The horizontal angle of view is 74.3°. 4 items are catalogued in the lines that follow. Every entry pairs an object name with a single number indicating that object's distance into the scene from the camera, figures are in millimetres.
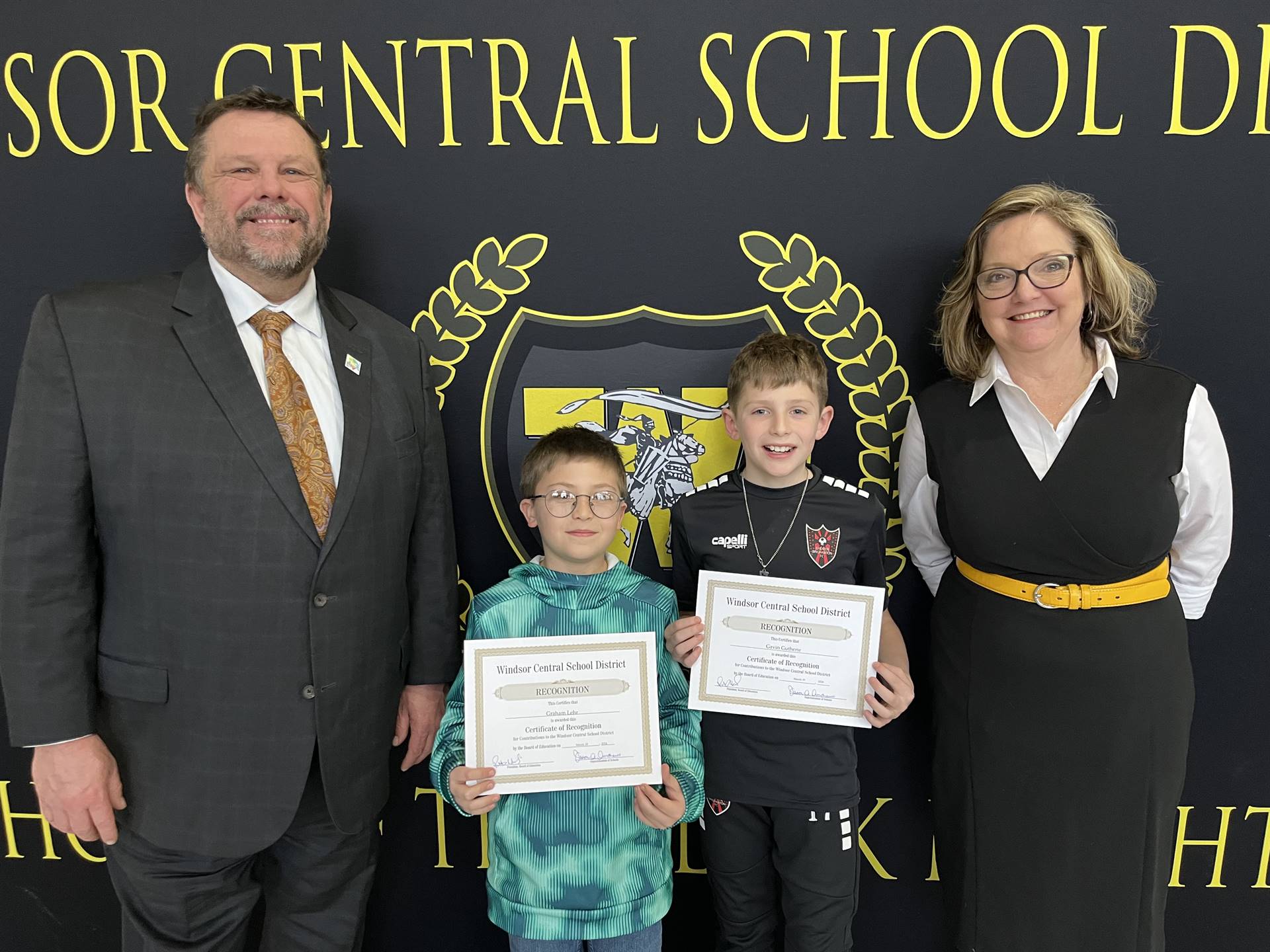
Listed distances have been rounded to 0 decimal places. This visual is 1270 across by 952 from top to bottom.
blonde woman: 1873
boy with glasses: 1807
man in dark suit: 1646
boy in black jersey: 1951
